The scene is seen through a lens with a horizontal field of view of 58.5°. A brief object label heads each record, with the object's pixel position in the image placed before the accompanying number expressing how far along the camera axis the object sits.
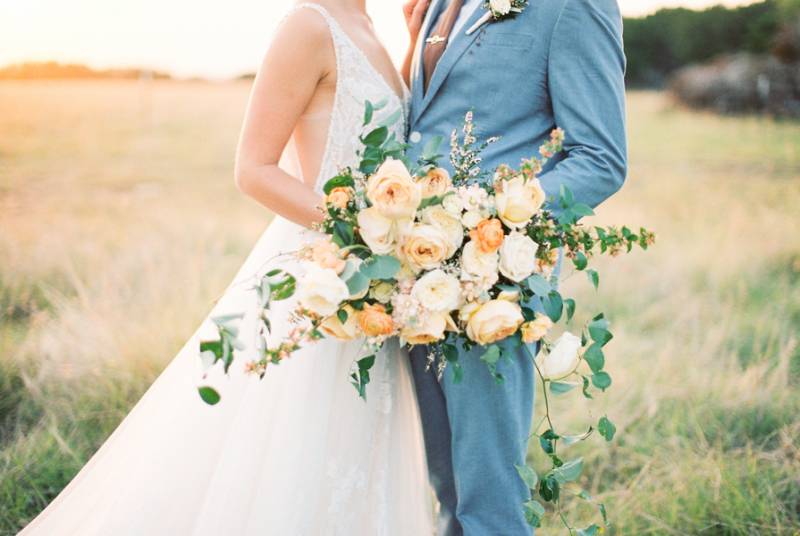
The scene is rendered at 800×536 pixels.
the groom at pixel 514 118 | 1.82
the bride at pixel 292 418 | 1.93
